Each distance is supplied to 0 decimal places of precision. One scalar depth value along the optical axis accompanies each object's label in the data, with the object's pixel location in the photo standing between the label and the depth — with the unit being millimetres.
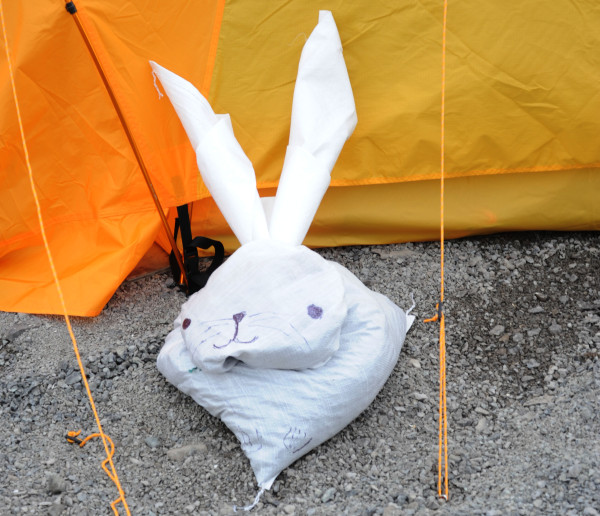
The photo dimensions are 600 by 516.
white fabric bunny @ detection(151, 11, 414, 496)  2849
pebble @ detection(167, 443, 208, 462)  2888
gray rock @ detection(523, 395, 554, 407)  2955
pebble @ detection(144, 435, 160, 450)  2913
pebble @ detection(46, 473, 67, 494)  2821
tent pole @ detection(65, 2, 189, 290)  3029
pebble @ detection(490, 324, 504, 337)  3119
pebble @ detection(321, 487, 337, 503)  2793
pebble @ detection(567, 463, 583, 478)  2768
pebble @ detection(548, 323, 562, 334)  3109
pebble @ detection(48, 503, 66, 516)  2774
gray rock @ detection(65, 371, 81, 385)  3035
